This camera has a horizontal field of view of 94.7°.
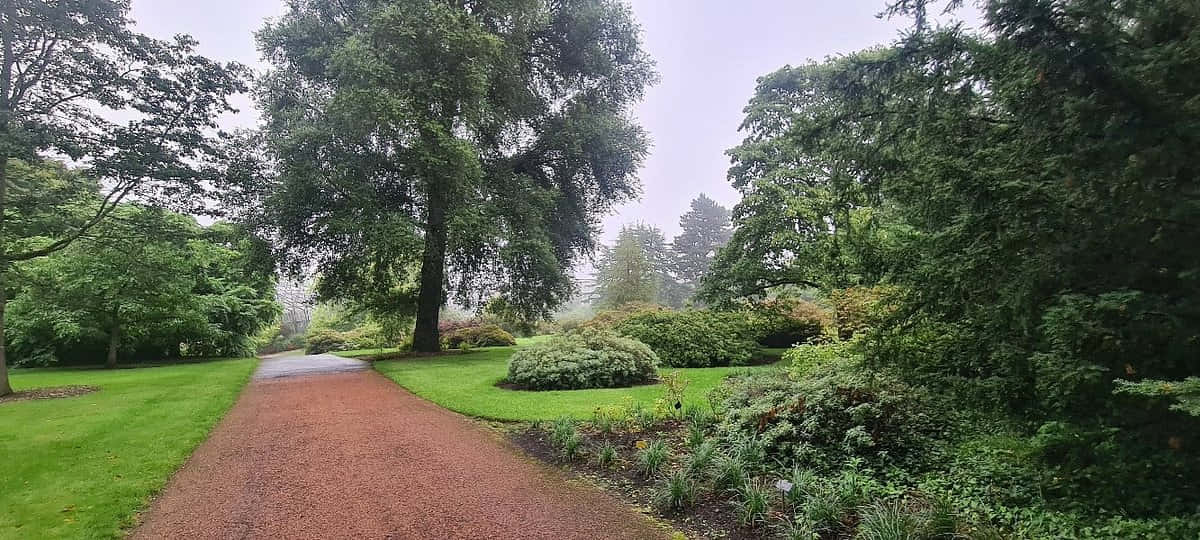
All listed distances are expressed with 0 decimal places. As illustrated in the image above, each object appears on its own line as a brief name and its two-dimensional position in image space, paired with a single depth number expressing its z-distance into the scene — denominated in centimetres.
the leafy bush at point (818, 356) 680
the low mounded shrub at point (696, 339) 1366
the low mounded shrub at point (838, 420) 459
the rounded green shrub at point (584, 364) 1030
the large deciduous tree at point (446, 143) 1511
